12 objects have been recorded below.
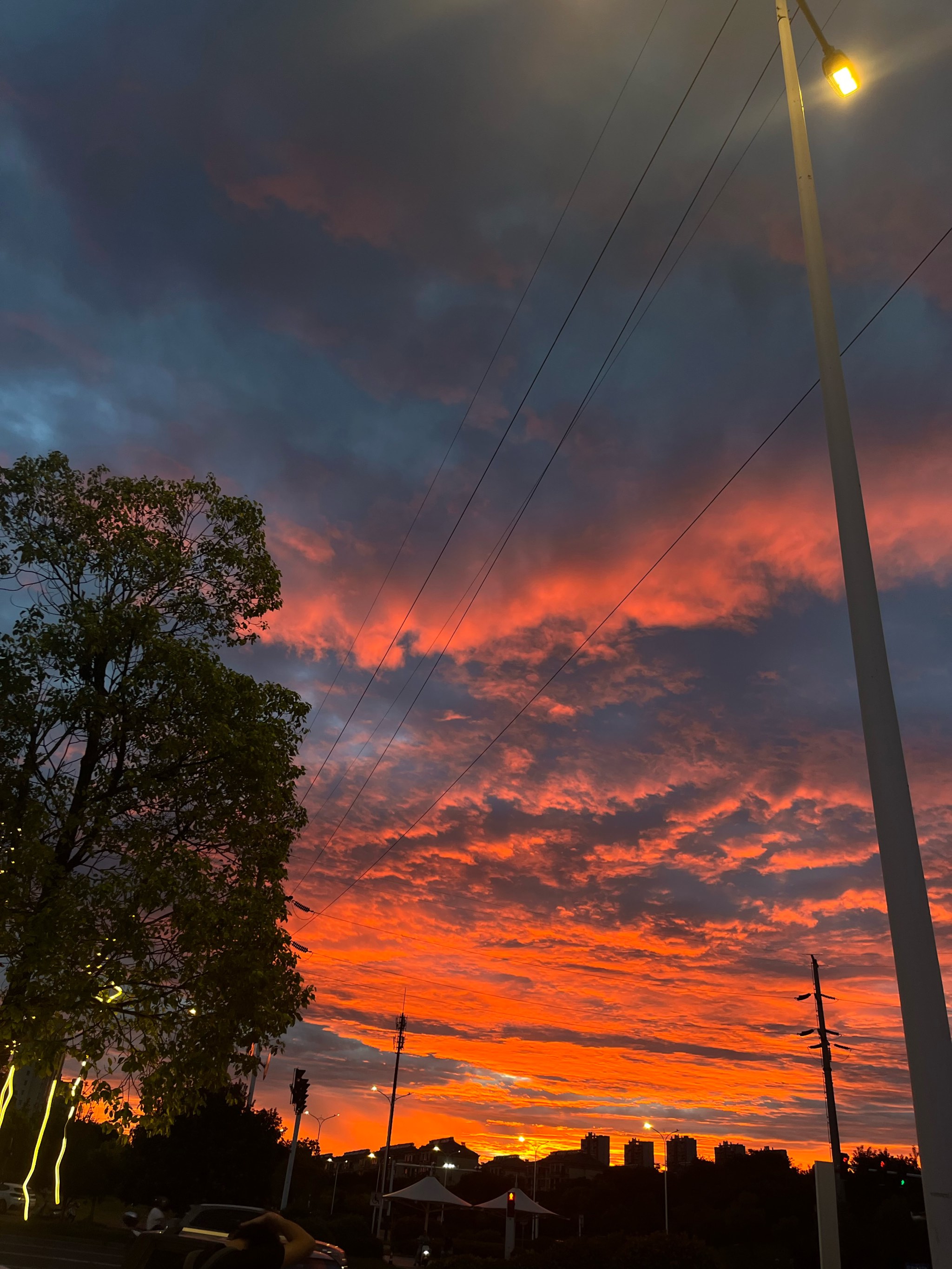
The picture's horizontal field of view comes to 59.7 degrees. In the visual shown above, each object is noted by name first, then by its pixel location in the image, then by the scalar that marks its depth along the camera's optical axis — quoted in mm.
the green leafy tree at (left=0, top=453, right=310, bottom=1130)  11539
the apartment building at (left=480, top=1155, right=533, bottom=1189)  170625
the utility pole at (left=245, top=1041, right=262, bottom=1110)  47688
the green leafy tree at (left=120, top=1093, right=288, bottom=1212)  40500
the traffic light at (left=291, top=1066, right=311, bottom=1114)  38906
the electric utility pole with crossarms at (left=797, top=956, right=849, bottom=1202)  37969
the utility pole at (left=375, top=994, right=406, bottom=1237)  66875
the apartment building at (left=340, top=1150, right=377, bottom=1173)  164638
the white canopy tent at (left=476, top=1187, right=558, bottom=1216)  35719
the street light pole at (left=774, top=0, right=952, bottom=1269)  4434
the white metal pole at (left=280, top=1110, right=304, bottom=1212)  42625
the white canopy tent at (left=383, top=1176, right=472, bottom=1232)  38812
